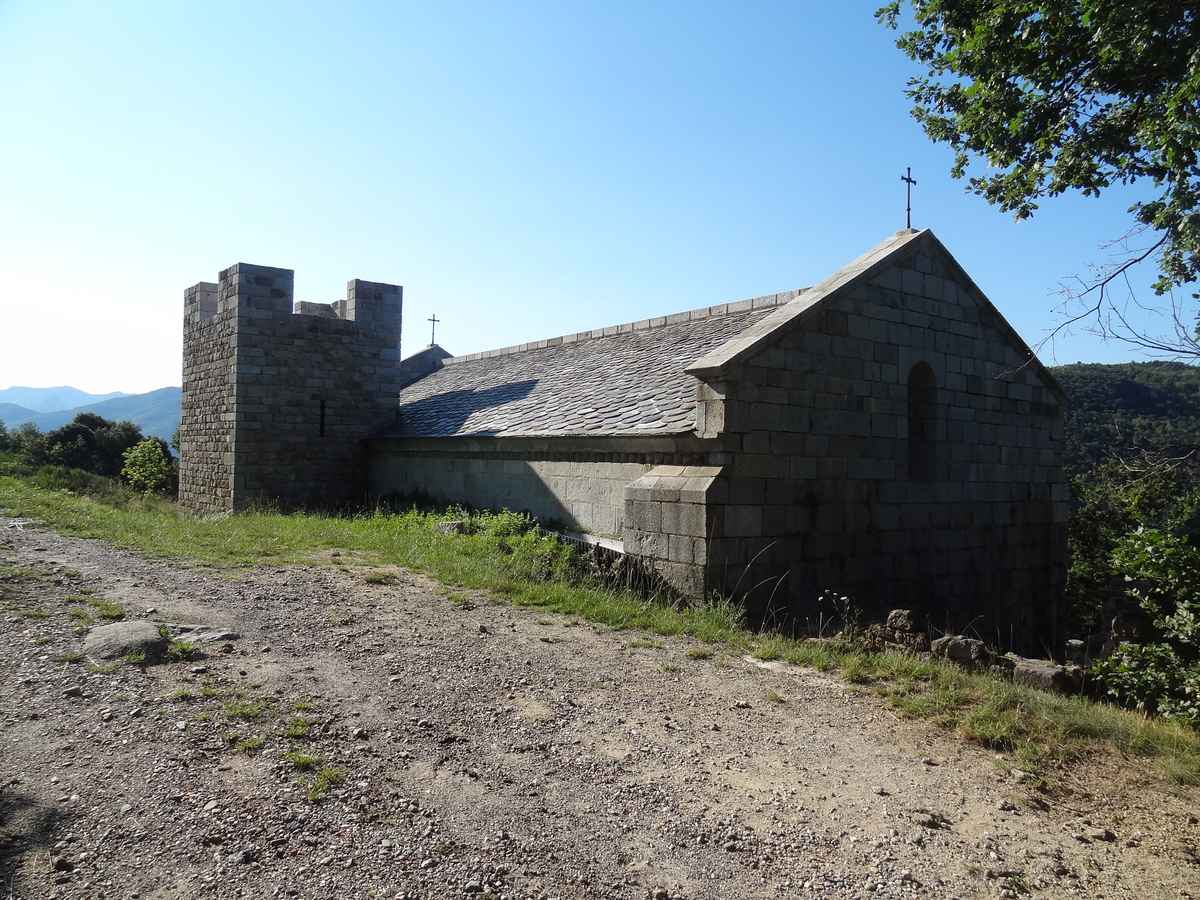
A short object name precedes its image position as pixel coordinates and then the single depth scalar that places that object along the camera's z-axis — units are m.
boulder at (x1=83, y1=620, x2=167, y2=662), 5.64
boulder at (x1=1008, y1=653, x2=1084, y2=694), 6.12
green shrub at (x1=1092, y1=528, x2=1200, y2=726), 5.39
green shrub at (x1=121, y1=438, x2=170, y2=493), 21.59
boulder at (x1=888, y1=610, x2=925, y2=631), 7.19
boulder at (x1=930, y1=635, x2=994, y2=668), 6.37
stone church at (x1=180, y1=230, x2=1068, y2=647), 8.94
